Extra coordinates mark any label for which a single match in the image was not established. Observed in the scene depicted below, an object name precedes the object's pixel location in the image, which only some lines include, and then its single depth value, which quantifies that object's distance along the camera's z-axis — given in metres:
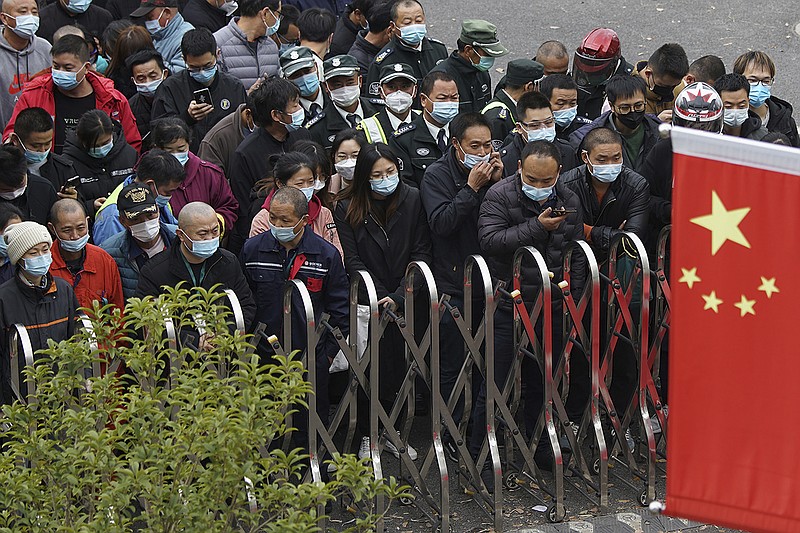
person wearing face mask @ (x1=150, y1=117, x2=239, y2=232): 16.45
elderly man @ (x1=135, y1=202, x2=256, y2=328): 14.20
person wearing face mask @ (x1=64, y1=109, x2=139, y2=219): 16.66
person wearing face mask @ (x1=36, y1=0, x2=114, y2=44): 21.55
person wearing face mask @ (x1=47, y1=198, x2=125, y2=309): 14.52
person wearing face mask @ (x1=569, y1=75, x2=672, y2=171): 17.08
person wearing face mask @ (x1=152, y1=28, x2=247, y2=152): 18.62
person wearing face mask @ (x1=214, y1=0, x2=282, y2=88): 20.55
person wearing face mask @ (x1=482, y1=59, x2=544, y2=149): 18.17
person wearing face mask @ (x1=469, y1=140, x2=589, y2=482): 14.77
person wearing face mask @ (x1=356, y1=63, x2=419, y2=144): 17.84
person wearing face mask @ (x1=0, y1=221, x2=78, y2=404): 13.55
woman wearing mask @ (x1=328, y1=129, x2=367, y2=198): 16.34
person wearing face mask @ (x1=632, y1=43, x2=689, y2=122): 18.91
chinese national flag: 8.78
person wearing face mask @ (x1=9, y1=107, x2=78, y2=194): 16.23
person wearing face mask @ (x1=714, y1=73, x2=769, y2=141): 17.66
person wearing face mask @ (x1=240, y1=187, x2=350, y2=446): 14.62
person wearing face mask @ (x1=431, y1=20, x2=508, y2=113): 19.16
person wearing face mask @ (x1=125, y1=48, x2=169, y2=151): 19.05
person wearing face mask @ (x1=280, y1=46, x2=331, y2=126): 18.66
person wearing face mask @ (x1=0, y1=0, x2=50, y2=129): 19.23
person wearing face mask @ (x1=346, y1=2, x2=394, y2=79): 21.36
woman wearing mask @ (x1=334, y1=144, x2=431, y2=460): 15.41
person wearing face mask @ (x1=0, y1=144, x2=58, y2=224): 15.36
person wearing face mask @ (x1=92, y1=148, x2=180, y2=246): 15.54
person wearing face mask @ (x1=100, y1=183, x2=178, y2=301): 14.91
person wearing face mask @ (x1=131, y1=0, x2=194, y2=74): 21.06
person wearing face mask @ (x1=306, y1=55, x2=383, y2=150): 18.14
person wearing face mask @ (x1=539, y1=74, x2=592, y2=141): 17.78
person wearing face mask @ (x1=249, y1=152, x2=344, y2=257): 15.65
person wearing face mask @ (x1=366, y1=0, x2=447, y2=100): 20.03
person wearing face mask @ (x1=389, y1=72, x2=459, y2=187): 17.09
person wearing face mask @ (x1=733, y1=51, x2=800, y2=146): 18.95
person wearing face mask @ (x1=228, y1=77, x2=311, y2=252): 17.11
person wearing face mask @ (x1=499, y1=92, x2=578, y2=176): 16.55
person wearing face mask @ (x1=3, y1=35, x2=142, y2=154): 17.84
